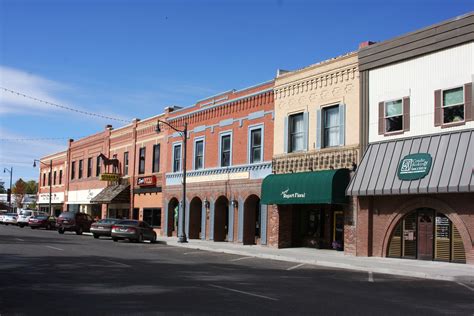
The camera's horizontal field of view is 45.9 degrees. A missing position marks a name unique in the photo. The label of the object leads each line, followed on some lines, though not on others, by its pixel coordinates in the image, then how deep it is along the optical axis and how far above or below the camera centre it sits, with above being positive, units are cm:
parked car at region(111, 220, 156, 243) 3250 -155
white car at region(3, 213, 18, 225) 5869 -178
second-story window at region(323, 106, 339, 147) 2612 +388
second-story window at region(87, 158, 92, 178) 5464 +354
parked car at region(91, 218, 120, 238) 3553 -154
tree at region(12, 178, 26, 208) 10485 +212
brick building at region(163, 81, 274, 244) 3091 +251
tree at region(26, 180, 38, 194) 13742 +388
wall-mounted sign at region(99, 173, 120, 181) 4625 +222
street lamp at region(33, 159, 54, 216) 6402 +369
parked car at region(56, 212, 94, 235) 4150 -143
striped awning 1969 +168
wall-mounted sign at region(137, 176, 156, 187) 4147 +177
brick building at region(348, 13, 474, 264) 2025 +247
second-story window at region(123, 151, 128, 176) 4672 +342
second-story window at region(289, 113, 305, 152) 2814 +383
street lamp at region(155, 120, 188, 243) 3266 +72
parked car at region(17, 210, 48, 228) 5397 -157
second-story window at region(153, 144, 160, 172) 4188 +353
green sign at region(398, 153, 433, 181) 2097 +168
